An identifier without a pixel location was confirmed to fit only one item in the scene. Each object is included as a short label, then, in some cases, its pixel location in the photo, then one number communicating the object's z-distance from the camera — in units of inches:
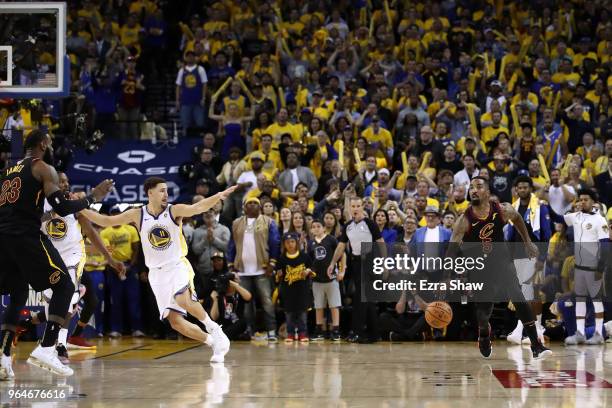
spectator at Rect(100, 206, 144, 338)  658.2
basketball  541.0
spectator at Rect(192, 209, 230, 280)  650.2
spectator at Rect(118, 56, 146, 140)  837.8
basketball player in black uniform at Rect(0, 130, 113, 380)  394.0
